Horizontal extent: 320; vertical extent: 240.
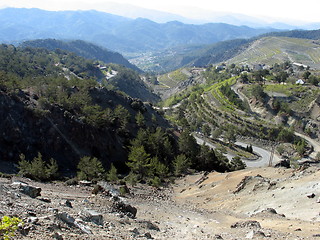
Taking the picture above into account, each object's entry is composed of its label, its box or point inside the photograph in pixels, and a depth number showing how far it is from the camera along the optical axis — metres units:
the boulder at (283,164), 56.53
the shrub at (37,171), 38.78
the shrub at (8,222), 8.18
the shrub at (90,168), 45.56
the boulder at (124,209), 24.87
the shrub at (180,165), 54.97
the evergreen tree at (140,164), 51.12
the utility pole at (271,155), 86.25
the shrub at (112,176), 44.50
